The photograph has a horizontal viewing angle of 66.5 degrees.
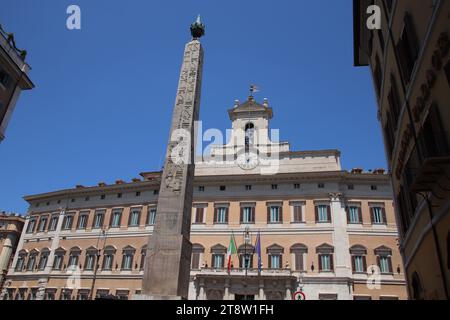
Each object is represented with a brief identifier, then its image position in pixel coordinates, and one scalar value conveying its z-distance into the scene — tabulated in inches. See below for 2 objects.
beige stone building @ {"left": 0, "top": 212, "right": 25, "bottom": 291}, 1451.8
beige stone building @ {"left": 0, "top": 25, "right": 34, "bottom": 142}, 691.4
